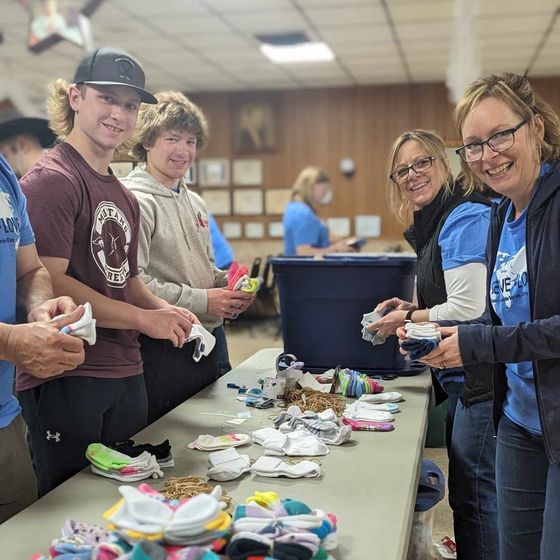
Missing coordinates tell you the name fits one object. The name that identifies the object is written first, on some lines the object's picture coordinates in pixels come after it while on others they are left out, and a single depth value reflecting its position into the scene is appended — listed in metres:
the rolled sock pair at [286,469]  1.40
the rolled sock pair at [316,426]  1.61
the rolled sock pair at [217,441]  1.57
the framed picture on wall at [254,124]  8.34
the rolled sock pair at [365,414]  1.78
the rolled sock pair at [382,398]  1.97
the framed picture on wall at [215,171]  8.54
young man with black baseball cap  1.59
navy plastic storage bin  2.34
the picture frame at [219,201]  8.58
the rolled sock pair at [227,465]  1.38
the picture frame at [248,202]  8.51
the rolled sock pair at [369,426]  1.71
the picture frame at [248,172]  8.48
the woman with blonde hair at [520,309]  1.37
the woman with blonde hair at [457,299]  1.85
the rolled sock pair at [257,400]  1.95
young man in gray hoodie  2.10
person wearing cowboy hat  2.89
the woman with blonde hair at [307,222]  5.41
